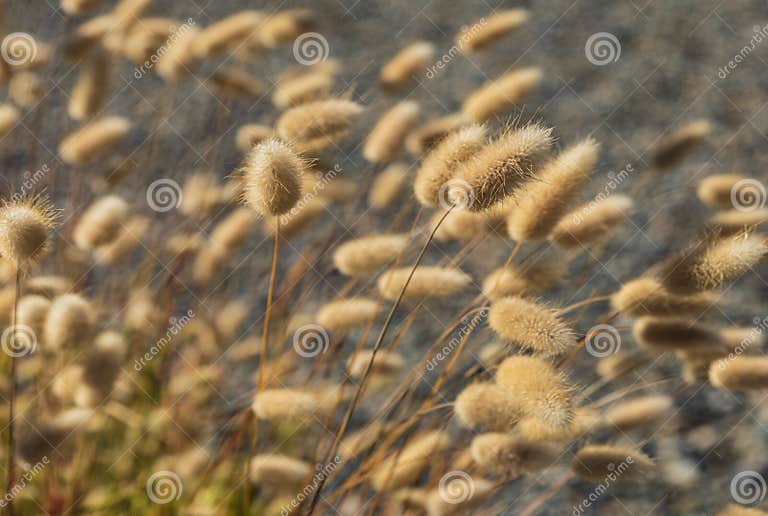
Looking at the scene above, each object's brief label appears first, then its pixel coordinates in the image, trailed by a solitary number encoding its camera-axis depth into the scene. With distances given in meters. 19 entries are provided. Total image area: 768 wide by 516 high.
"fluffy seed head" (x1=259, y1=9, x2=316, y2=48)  0.85
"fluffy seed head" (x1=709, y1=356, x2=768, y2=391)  0.76
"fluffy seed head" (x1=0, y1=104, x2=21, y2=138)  0.79
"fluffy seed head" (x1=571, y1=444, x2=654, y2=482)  0.75
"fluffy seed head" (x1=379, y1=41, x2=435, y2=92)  0.84
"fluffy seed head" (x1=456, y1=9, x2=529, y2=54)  0.84
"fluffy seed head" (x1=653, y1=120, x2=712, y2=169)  0.83
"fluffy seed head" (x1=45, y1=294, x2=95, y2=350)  0.74
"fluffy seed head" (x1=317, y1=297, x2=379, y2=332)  0.79
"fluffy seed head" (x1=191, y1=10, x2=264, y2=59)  0.84
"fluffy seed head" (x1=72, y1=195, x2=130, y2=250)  0.78
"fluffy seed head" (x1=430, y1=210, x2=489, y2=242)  0.78
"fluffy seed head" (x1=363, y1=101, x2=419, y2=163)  0.82
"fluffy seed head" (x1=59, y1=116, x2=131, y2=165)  0.82
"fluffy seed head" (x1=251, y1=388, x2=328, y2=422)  0.76
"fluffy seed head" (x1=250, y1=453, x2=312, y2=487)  0.76
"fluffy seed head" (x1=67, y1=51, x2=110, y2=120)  0.83
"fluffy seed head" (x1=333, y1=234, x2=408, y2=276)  0.79
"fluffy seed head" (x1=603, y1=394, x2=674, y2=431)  0.79
